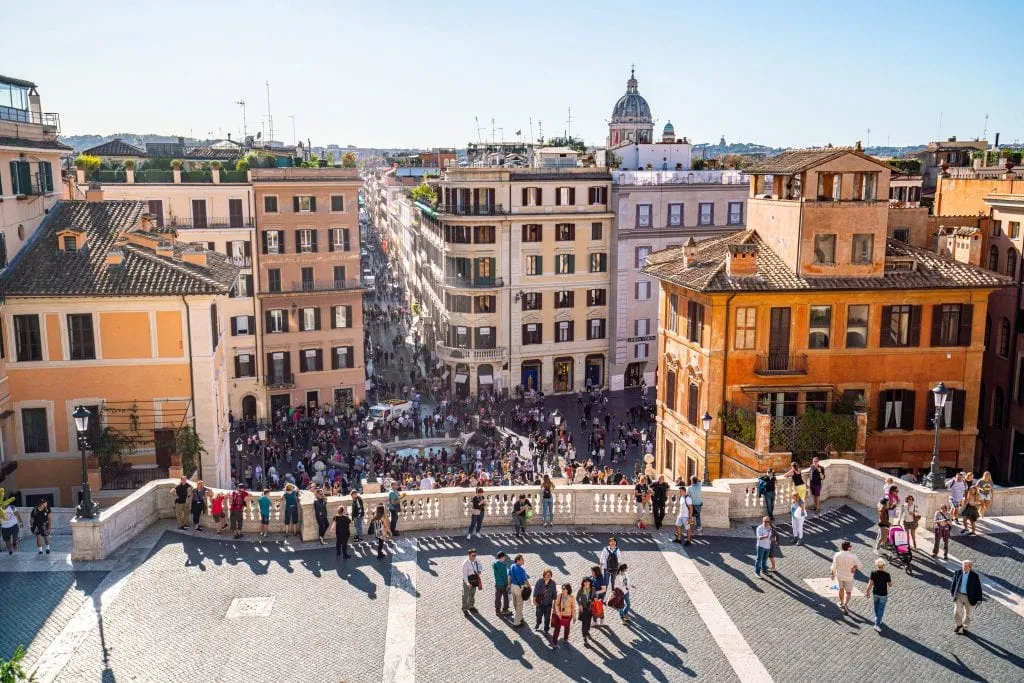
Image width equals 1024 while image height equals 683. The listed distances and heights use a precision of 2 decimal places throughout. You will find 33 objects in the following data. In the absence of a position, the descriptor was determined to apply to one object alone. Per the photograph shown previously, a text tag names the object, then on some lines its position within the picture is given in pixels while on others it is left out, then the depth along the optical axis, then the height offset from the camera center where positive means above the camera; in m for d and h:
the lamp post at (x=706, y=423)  30.70 -8.25
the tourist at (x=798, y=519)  23.22 -8.38
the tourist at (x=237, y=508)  23.73 -8.35
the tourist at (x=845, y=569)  19.55 -8.05
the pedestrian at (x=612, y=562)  20.05 -8.18
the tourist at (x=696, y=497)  23.53 -8.00
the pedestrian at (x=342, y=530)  22.19 -8.32
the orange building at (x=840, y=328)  34.53 -5.89
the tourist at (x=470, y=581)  19.81 -8.42
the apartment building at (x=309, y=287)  58.09 -7.62
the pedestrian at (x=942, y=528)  21.95 -8.14
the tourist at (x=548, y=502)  23.69 -8.25
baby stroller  21.70 -8.36
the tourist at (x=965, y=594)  18.48 -8.10
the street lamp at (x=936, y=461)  24.17 -7.33
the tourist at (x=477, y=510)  23.33 -8.24
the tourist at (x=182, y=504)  24.36 -8.48
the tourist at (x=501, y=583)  19.66 -8.41
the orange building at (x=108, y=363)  32.22 -6.72
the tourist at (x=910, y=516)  22.59 -8.11
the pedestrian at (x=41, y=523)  23.03 -8.47
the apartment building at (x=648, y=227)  65.06 -4.43
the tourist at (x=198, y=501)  24.11 -8.29
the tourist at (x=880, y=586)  18.50 -7.98
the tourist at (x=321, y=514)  23.33 -8.35
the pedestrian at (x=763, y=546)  21.02 -8.24
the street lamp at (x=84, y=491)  22.19 -7.40
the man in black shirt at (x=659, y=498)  23.91 -8.20
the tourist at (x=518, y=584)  19.48 -8.33
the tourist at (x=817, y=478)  25.14 -8.05
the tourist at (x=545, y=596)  19.02 -8.38
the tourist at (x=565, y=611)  18.56 -8.46
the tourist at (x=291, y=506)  23.64 -8.25
